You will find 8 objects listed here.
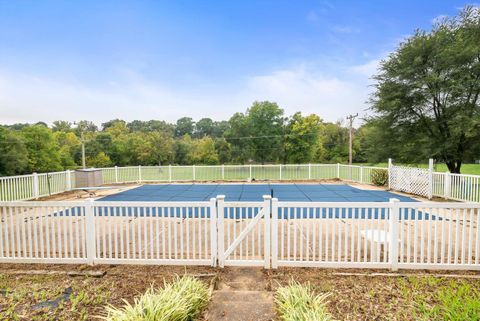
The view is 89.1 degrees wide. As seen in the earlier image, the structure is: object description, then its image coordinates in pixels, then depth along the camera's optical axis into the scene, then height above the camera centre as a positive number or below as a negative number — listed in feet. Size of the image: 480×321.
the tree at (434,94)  33.42 +7.99
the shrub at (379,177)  38.37 -4.57
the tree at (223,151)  99.90 -0.96
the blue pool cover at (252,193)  29.76 -6.15
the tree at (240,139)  95.61 +3.88
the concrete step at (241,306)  7.49 -5.24
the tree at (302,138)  88.99 +3.84
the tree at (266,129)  92.89 +7.53
